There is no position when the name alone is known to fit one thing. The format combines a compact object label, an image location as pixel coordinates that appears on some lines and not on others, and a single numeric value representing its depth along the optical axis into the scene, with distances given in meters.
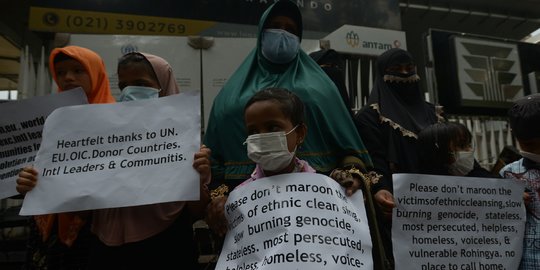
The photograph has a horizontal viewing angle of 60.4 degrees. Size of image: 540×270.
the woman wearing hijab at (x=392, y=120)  2.09
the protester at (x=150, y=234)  1.63
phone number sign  4.23
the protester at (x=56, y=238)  1.63
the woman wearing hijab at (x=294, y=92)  1.91
